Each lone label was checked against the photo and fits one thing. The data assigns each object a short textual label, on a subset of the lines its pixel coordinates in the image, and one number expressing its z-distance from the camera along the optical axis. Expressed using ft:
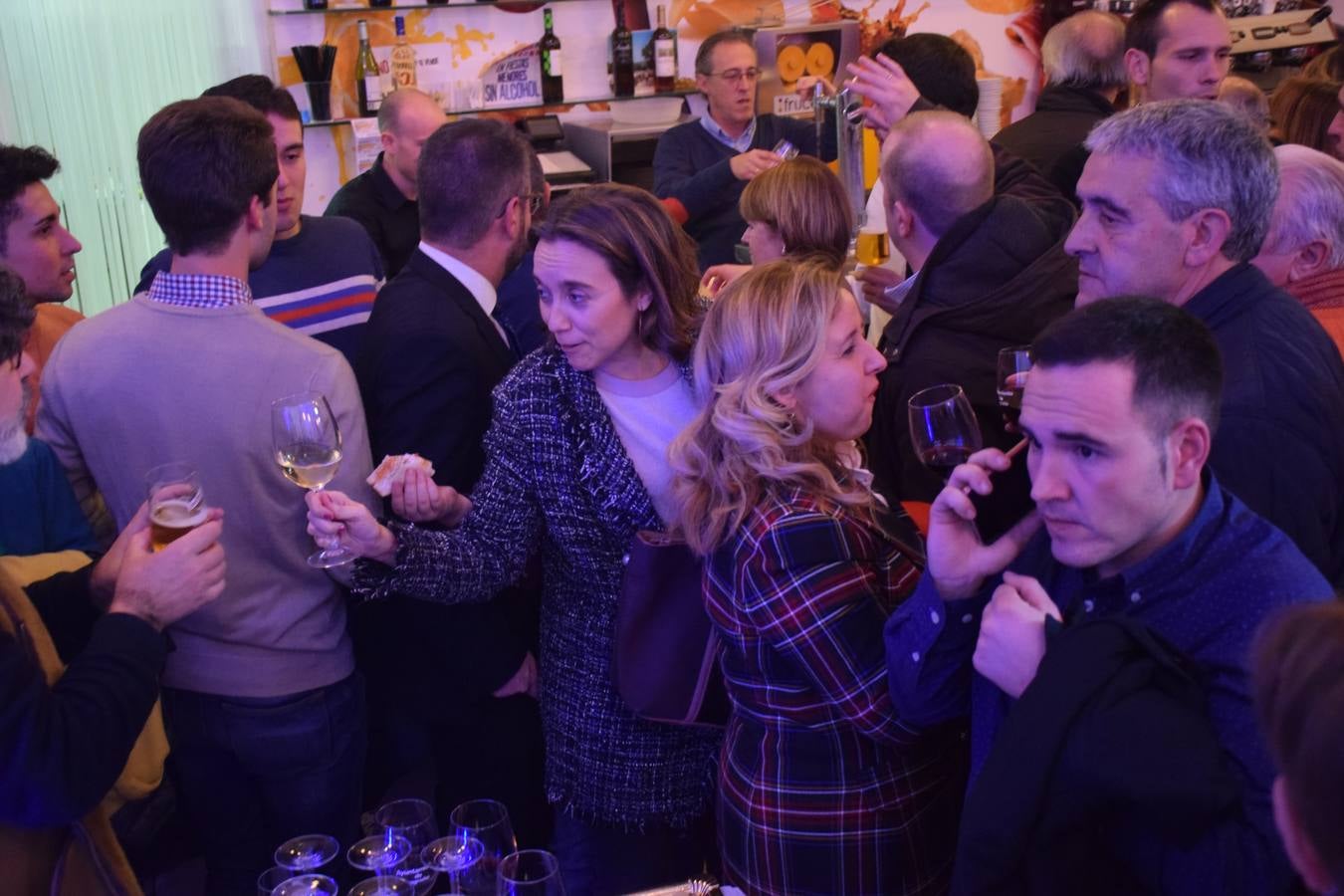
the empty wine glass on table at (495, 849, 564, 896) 4.85
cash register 17.10
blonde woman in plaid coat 5.87
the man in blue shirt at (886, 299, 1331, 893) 4.63
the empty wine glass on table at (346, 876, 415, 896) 5.06
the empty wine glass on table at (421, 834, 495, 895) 5.27
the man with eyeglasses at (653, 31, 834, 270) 15.80
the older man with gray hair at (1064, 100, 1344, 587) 5.87
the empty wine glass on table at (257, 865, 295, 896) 5.08
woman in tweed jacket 7.11
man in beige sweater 7.11
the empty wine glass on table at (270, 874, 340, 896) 5.08
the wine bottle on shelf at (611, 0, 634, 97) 19.03
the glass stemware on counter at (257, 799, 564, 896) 4.99
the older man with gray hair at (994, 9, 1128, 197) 13.53
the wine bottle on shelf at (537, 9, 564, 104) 18.58
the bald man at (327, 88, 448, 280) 13.71
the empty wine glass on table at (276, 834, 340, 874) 5.28
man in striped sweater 10.19
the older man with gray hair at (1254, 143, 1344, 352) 7.92
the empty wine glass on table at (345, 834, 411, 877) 5.38
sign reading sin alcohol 18.84
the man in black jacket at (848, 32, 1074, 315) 11.02
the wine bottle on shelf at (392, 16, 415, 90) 18.03
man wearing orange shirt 9.71
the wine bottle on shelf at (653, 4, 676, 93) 19.01
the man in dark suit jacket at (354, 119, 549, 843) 7.95
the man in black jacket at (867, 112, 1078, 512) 8.69
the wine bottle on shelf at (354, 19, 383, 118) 17.60
